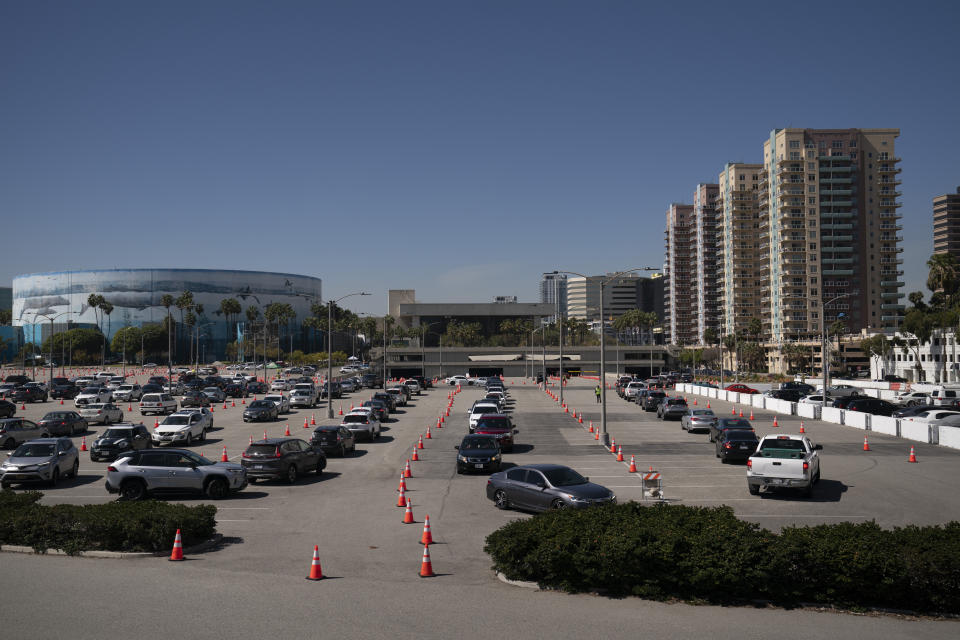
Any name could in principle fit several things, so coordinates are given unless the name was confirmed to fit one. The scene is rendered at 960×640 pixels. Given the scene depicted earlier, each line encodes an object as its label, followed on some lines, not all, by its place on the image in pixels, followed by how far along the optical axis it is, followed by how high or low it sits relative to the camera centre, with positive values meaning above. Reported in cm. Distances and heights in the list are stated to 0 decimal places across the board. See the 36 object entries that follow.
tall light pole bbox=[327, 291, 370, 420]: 4733 -403
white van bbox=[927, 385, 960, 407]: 5465 -499
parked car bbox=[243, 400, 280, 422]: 4809 -488
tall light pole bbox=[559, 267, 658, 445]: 3582 -361
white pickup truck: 2189 -392
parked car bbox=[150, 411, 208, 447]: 3591 -450
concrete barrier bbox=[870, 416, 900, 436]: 4019 -506
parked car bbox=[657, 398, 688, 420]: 4953 -494
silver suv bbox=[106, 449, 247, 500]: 2209 -411
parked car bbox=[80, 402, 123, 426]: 4569 -472
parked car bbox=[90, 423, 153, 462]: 3094 -440
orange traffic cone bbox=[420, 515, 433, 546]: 1582 -423
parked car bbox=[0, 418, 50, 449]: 3472 -447
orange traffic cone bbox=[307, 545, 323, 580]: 1353 -420
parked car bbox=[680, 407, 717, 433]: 4144 -477
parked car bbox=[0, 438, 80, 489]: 2420 -412
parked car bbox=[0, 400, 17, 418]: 4816 -466
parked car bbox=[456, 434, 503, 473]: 2702 -443
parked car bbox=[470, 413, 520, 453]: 3388 -431
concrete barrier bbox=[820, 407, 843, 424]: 4694 -519
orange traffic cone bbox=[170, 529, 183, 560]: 1514 -432
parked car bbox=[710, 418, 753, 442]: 3556 -438
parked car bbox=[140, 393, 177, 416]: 5218 -471
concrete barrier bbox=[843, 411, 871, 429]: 4356 -511
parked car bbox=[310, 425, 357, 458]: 3189 -444
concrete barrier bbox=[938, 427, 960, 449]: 3516 -495
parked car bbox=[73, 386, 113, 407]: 5038 -415
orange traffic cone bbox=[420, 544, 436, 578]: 1387 -430
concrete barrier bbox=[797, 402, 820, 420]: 5009 -526
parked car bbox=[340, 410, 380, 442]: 3816 -458
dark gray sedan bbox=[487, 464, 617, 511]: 1892 -403
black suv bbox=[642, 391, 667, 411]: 5662 -500
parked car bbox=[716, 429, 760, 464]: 2964 -444
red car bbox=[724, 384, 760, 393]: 7531 -557
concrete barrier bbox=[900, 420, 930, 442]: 3769 -500
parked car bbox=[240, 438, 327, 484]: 2503 -420
